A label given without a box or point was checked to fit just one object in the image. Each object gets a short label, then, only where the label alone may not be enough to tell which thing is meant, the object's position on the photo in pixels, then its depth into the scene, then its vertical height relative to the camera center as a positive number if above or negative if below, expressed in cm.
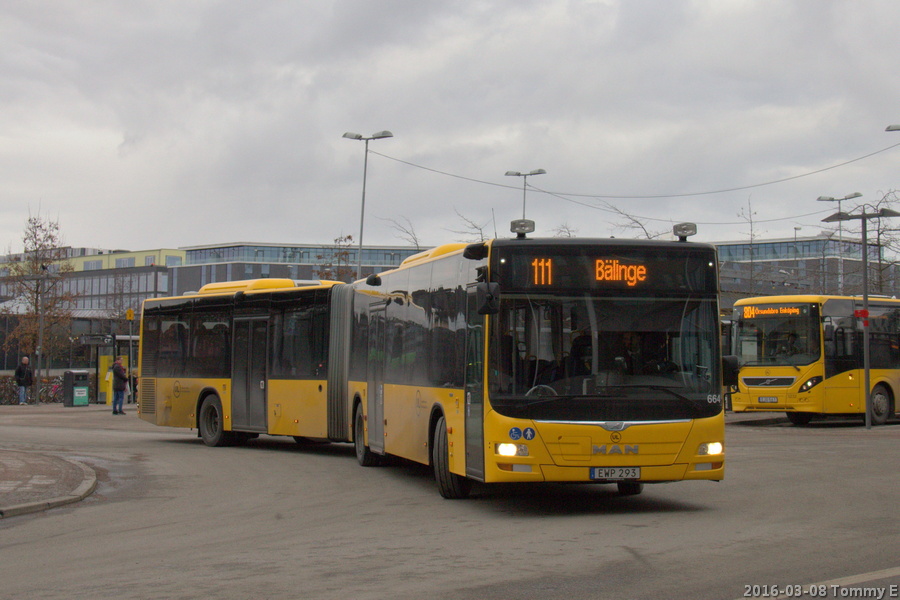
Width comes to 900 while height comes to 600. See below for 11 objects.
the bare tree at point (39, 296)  5347 +361
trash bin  4247 -66
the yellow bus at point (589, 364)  1149 +6
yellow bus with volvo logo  2808 +34
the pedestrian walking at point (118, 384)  3634 -44
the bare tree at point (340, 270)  5394 +494
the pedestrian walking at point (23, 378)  4397 -29
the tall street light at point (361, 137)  4334 +910
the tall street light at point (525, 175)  4225 +744
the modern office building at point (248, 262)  12275 +1196
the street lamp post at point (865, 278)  2698 +225
